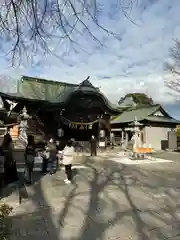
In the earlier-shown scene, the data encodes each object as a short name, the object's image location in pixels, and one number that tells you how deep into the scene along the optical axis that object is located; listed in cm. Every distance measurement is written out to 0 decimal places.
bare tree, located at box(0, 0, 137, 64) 201
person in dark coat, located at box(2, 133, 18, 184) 569
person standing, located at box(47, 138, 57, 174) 764
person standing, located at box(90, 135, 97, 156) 1290
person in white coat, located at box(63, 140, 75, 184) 601
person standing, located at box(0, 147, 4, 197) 530
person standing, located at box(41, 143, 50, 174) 744
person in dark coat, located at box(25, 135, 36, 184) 582
